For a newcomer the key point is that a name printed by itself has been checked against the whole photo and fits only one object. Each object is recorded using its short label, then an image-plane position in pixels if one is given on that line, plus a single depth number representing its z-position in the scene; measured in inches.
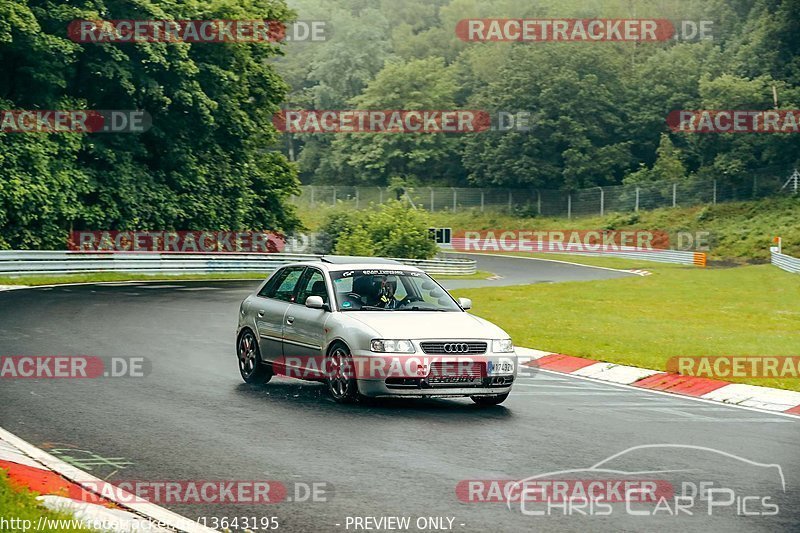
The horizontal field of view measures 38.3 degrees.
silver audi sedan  478.9
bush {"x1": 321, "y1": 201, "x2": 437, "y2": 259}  2085.4
